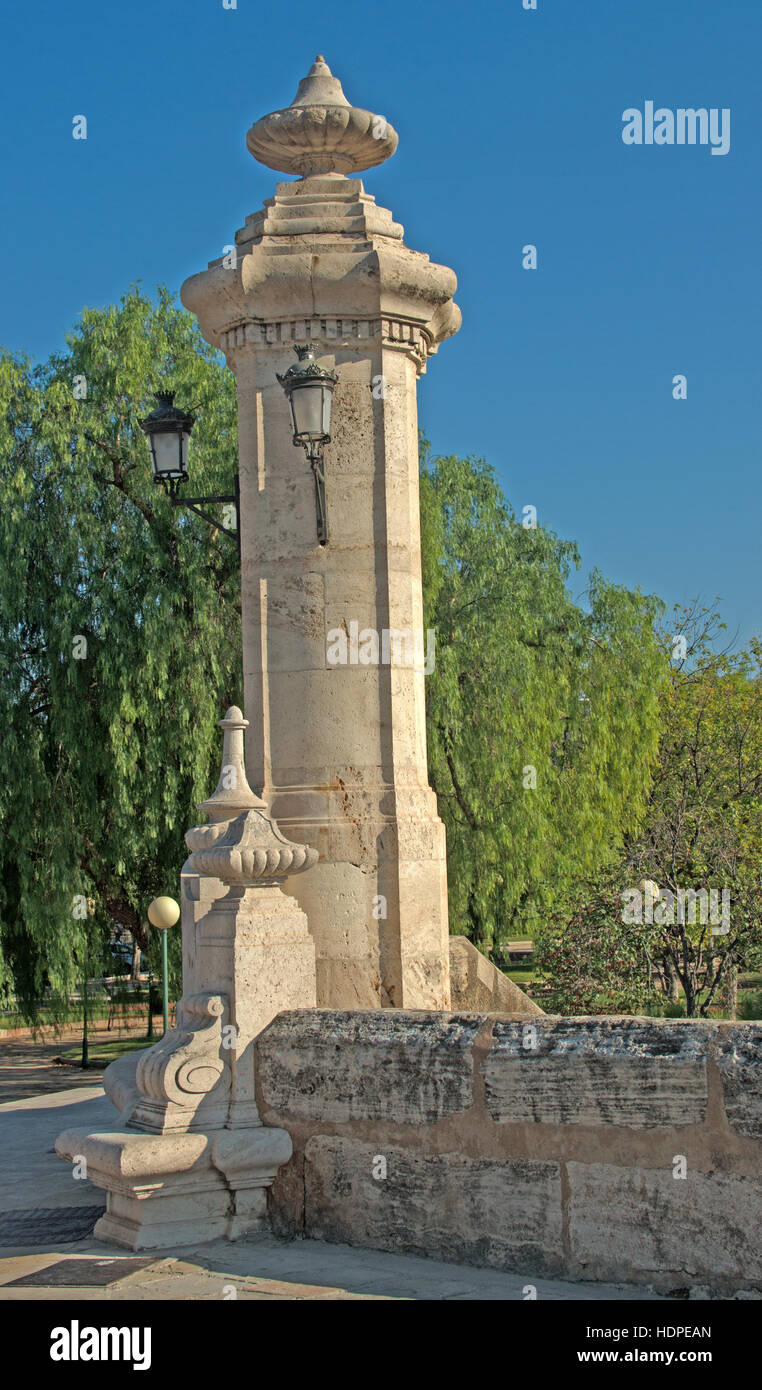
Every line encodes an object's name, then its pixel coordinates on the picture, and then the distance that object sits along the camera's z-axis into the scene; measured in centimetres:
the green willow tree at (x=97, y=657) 1535
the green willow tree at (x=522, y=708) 1931
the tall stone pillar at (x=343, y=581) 690
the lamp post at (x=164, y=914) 1297
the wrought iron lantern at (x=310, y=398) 660
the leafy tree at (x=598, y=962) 1418
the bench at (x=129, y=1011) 2614
